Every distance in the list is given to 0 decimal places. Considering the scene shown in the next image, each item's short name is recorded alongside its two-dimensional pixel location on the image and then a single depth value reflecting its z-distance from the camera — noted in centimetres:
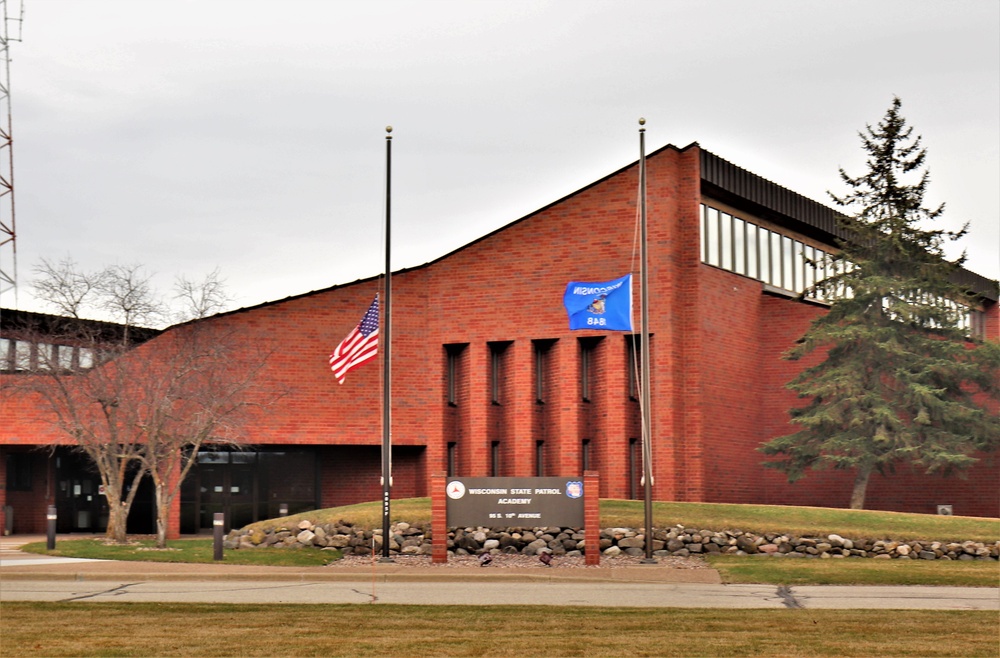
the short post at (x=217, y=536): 2541
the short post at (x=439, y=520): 2591
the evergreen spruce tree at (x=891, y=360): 3622
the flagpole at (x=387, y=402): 2622
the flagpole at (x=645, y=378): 2552
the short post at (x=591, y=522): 2558
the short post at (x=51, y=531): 2852
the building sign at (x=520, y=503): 2566
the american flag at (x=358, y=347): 3036
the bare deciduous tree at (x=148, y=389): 3072
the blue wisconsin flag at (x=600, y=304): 2764
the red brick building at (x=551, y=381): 3684
